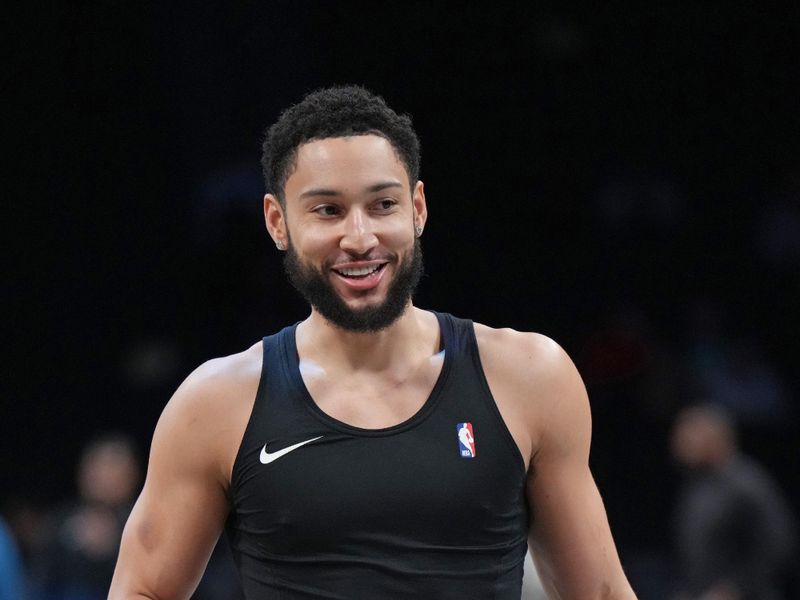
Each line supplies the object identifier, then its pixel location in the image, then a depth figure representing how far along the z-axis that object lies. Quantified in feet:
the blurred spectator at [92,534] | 44.37
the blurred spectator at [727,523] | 43.80
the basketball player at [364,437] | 18.48
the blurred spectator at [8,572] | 37.29
